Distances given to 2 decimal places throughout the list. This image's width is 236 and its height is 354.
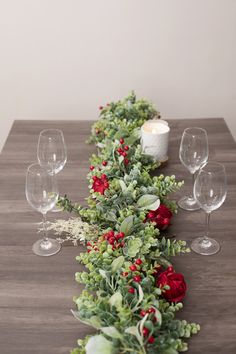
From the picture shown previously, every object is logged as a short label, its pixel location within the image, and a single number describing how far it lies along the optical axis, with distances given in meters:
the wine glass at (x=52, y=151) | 1.63
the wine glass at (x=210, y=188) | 1.33
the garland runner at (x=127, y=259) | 0.98
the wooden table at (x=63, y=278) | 1.08
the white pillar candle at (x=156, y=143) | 1.74
